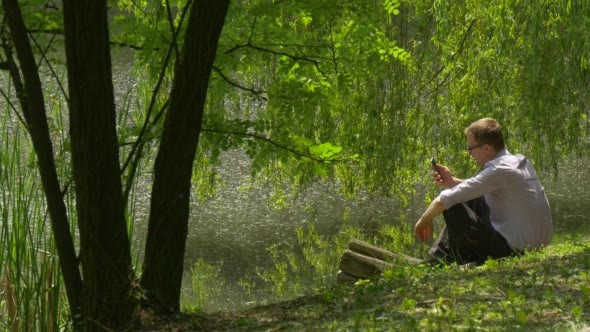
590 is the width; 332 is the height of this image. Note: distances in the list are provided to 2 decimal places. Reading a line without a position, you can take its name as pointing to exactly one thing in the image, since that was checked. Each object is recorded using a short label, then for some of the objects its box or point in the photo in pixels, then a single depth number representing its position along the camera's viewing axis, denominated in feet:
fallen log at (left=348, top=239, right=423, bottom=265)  42.01
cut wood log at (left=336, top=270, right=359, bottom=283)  40.60
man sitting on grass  38.58
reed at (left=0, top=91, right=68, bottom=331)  37.32
